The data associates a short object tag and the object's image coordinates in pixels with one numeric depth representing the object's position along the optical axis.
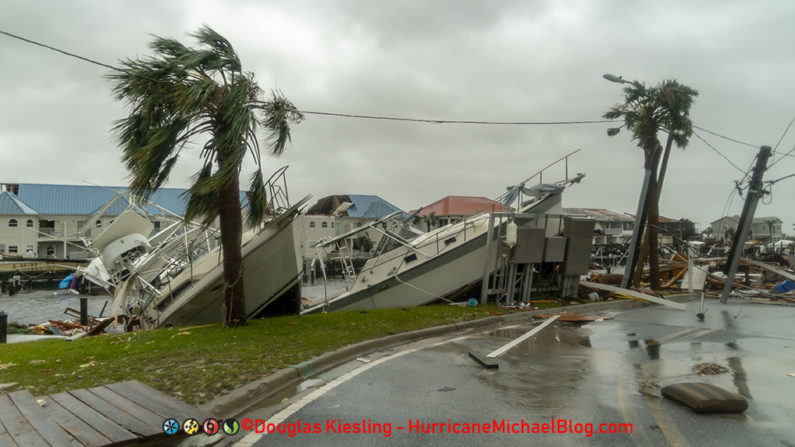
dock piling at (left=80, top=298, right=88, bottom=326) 19.66
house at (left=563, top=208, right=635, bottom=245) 88.38
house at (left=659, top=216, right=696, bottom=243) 83.38
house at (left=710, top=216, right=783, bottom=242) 107.43
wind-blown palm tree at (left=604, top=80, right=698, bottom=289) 19.53
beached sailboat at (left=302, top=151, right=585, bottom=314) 15.34
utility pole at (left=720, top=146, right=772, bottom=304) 14.88
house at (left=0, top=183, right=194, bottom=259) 59.97
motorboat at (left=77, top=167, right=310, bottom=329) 12.35
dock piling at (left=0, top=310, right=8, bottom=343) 13.05
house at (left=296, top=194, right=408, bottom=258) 64.94
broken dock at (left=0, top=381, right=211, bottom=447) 3.97
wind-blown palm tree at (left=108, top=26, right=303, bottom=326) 8.70
